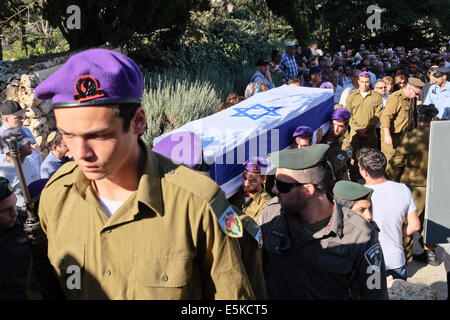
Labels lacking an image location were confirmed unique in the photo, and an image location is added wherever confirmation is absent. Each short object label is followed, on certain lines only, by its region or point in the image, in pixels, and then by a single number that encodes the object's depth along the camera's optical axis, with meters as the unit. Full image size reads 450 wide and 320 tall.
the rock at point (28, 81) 6.95
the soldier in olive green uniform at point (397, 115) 6.53
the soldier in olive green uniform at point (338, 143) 5.14
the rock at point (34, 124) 6.83
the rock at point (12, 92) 7.16
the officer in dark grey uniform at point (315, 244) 2.33
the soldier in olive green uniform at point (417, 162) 4.97
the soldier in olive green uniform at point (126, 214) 1.35
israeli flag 4.30
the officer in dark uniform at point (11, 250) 2.41
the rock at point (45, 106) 6.97
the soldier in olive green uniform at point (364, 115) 6.82
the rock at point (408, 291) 3.25
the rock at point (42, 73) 7.25
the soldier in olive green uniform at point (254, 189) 3.88
